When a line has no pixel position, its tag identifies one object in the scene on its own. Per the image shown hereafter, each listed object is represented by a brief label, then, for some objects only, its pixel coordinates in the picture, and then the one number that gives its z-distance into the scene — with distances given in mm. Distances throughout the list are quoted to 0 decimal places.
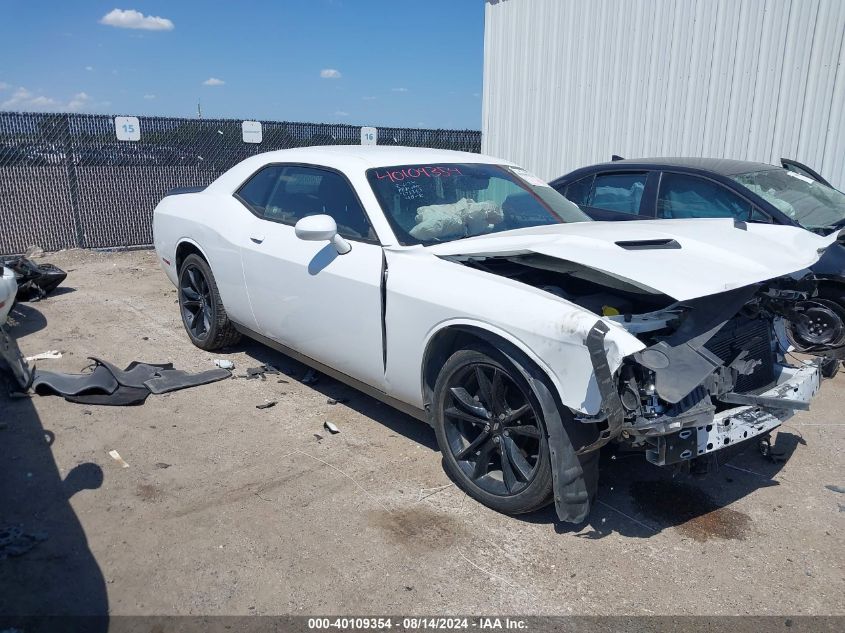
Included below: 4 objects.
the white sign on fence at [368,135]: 12734
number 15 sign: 10930
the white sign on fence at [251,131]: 12157
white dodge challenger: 2924
